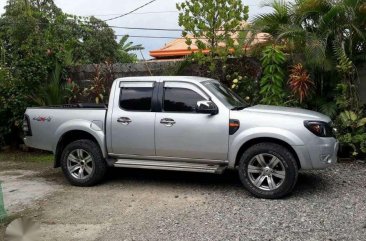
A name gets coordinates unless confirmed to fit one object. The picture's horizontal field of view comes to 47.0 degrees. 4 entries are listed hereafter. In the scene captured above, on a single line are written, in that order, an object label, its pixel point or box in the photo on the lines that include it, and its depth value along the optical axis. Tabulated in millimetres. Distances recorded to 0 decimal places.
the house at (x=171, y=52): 14630
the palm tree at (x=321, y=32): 7812
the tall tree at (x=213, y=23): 9367
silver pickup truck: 5730
